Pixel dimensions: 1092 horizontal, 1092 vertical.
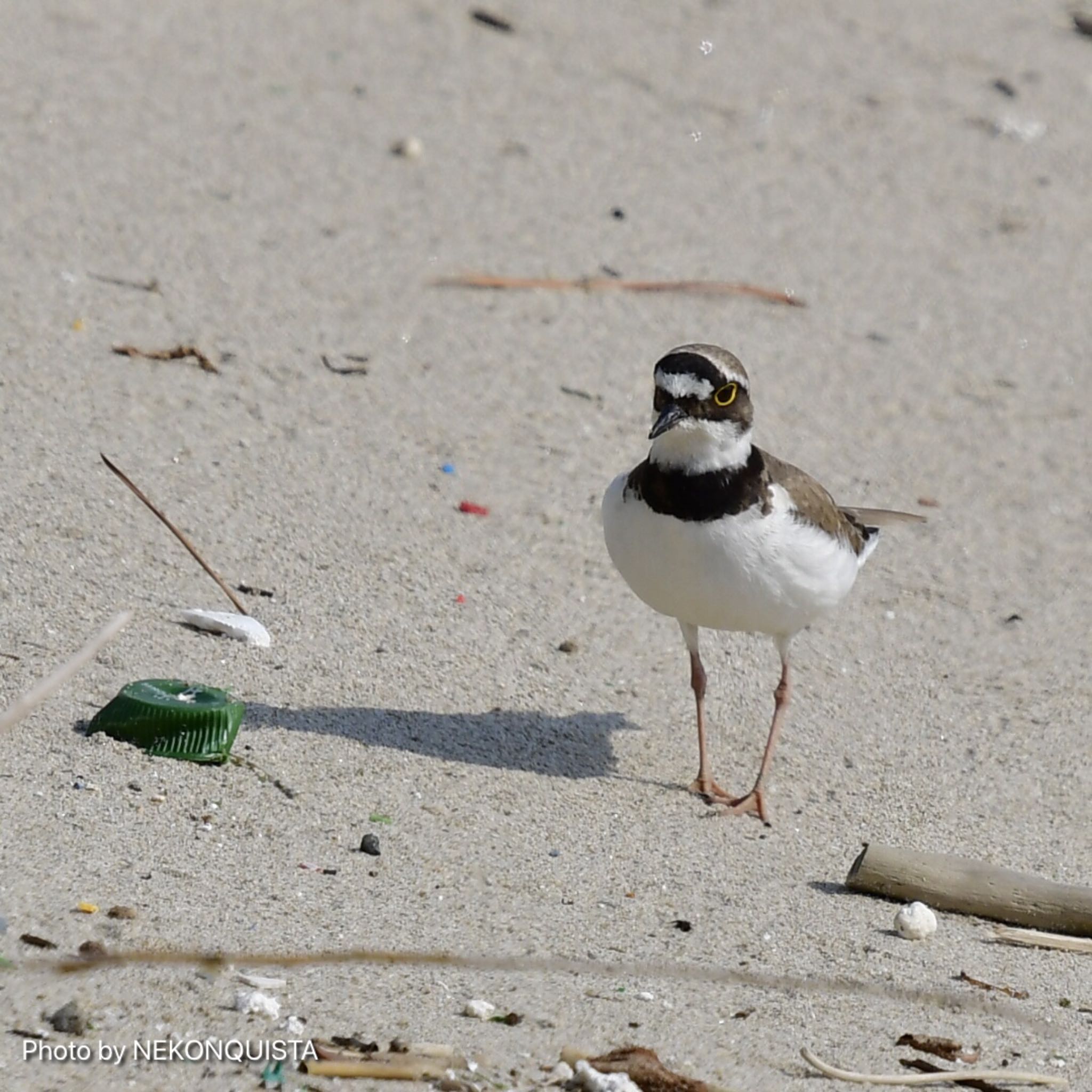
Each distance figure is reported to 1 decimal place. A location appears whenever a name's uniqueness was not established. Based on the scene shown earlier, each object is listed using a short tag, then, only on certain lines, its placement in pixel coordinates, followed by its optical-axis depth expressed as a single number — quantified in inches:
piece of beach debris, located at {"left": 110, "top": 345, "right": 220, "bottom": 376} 482.3
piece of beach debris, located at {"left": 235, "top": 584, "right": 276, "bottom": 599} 401.4
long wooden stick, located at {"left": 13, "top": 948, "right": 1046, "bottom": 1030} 252.5
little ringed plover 344.8
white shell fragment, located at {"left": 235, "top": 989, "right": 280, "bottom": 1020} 240.2
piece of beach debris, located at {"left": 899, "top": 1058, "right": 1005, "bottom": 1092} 250.2
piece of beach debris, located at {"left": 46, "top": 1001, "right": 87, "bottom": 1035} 230.4
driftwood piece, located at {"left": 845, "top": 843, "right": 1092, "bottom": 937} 311.7
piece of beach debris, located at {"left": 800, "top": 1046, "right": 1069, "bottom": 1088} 248.1
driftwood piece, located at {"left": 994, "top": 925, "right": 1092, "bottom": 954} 306.5
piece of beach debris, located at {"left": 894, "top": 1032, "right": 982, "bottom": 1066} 259.3
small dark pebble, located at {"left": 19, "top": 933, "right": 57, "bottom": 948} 248.1
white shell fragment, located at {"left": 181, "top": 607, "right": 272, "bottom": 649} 377.4
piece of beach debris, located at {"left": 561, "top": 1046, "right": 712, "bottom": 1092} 238.1
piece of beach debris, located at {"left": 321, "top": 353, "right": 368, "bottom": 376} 510.9
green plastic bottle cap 320.8
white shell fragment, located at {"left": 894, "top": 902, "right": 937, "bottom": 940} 305.1
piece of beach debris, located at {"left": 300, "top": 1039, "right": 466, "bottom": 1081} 230.5
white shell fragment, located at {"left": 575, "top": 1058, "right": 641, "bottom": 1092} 233.6
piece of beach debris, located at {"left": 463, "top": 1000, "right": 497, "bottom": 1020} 253.1
